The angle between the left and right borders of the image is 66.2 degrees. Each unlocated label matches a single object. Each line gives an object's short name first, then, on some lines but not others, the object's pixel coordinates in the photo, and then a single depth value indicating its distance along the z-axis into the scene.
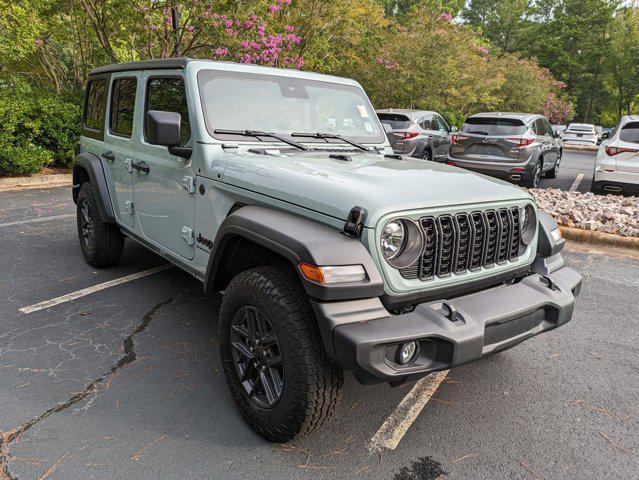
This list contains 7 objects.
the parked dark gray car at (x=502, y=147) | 10.16
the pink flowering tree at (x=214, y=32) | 11.20
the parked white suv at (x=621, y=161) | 8.77
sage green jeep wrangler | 2.13
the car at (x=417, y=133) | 11.52
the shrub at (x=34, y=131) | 9.30
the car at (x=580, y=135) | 25.53
